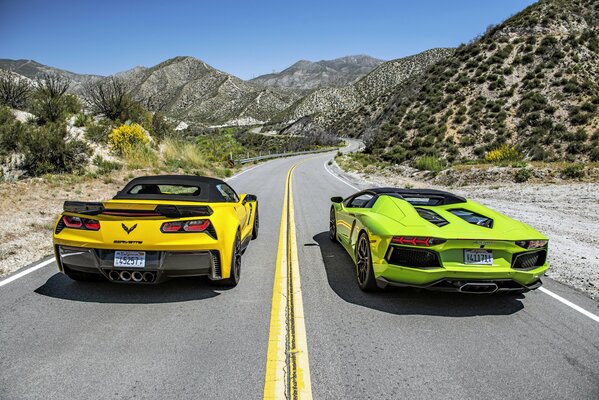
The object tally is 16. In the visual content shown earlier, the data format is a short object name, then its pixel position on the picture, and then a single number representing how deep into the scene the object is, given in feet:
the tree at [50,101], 58.65
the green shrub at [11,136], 45.44
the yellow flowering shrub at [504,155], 73.82
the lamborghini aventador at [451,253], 13.71
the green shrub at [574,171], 53.11
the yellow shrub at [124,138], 60.85
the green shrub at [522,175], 56.56
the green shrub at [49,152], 45.27
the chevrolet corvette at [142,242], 13.96
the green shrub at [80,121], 63.41
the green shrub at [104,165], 49.88
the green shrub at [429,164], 76.43
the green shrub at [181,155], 69.51
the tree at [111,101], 72.08
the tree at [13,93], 63.52
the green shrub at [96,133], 59.93
